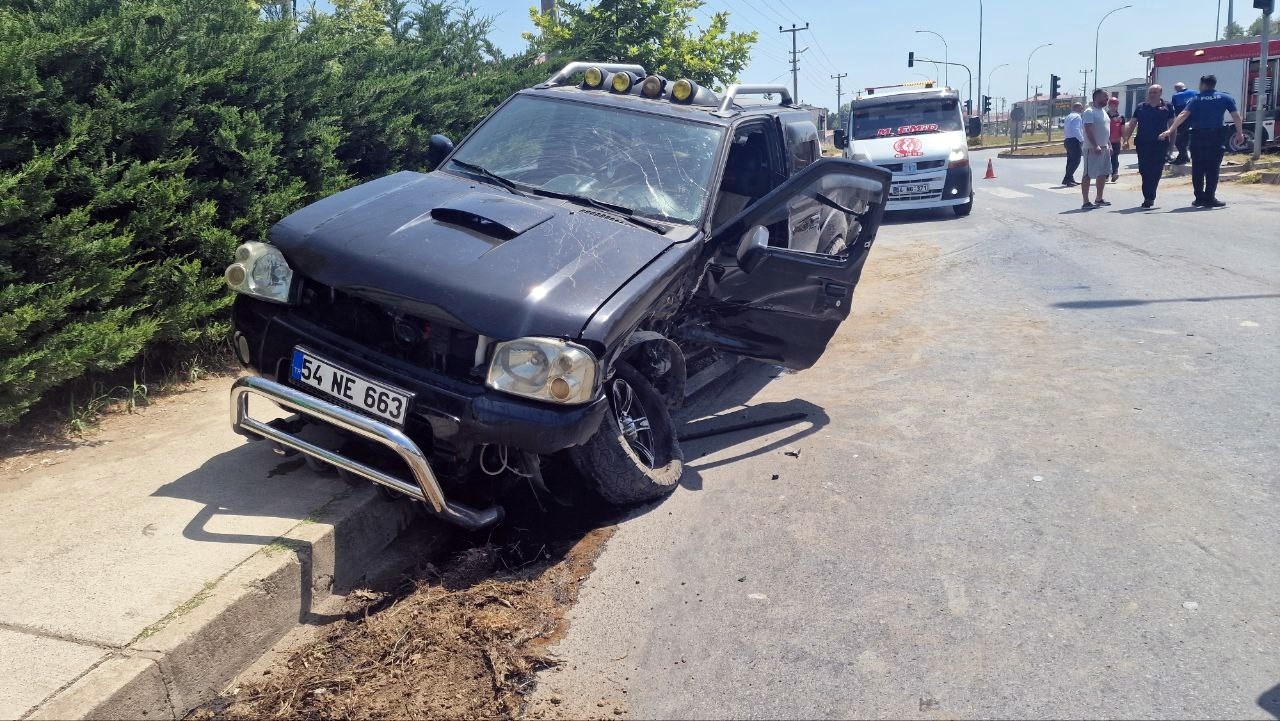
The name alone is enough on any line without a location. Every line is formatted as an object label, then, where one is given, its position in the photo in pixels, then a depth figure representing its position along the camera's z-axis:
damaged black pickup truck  3.81
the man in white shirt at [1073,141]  19.44
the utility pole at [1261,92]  21.29
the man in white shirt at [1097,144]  15.41
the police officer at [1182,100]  16.34
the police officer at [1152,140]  15.34
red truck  27.22
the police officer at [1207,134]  14.33
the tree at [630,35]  14.55
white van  16.12
